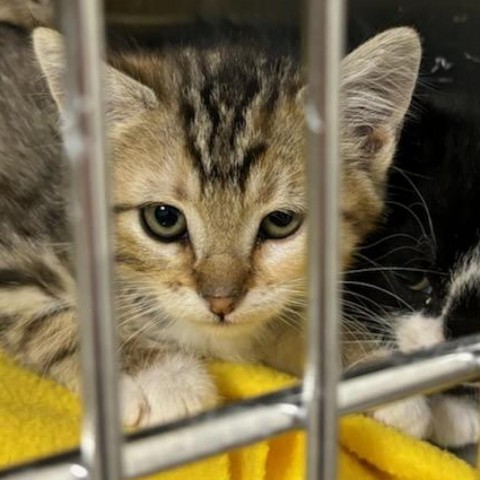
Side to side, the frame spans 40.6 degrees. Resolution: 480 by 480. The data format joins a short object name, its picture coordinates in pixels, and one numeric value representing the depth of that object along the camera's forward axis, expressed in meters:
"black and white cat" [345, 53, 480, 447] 0.16
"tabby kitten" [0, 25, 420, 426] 0.15
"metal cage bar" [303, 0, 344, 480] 0.07
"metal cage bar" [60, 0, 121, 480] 0.06
